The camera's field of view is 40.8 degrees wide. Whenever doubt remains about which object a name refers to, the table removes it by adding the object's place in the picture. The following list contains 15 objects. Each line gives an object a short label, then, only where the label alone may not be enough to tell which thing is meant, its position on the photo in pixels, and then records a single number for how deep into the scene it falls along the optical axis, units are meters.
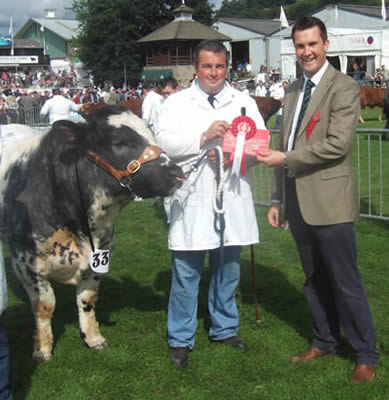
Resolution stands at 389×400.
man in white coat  3.75
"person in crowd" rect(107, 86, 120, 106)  30.54
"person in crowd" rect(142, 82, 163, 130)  9.14
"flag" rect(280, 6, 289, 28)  39.91
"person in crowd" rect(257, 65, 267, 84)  35.34
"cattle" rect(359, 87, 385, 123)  22.84
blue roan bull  3.64
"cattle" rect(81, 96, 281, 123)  10.95
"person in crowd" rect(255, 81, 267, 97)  29.04
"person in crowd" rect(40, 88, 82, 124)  12.70
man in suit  3.37
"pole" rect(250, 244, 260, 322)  4.68
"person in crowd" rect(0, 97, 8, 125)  24.67
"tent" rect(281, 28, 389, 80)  35.16
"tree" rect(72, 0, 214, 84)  55.41
